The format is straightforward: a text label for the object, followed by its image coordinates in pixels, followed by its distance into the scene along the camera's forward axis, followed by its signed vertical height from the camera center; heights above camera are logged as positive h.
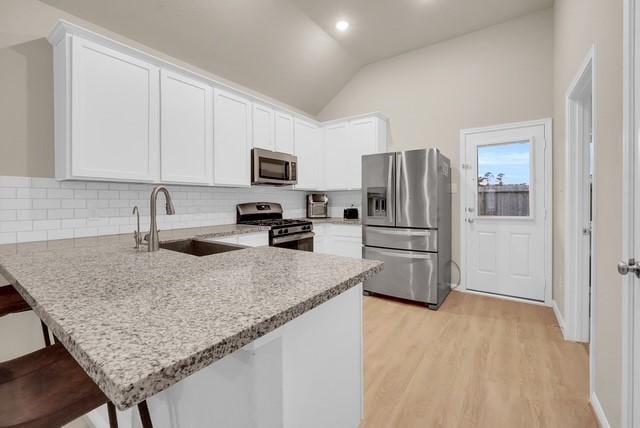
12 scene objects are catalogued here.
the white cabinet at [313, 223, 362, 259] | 3.75 -0.38
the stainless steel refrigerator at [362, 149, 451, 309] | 3.09 -0.14
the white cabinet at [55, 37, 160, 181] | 1.97 +0.73
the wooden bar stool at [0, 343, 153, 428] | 0.74 -0.51
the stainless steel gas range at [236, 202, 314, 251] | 3.10 -0.15
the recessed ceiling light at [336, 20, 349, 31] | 3.40 +2.23
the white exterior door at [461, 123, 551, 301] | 3.20 +0.01
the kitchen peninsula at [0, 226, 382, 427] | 0.48 -0.23
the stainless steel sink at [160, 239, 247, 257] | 2.12 -0.27
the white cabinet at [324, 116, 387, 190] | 3.95 +0.91
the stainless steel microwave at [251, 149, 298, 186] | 3.24 +0.52
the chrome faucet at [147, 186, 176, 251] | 1.43 -0.06
